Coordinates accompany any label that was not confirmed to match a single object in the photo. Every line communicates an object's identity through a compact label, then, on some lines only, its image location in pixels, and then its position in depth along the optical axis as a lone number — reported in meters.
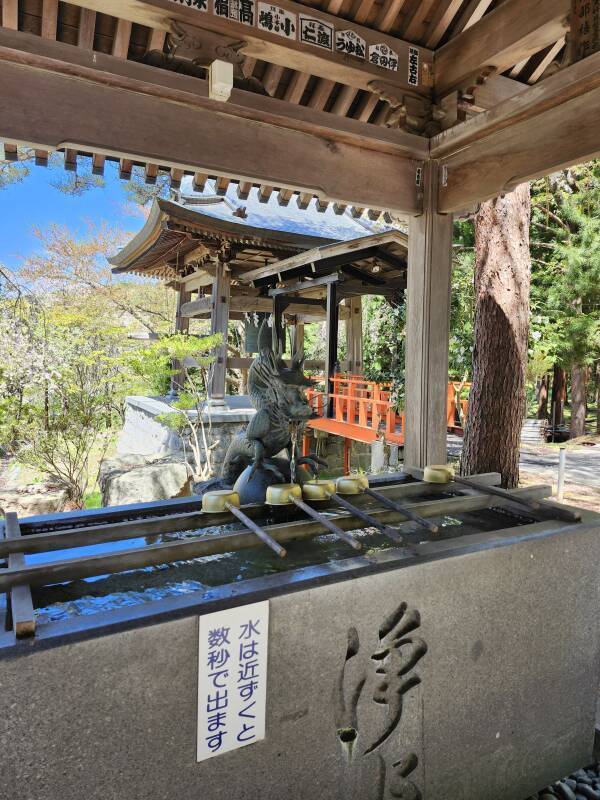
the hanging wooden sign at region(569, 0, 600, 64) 2.61
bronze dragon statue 2.55
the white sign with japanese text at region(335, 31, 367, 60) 3.21
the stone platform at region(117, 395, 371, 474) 10.02
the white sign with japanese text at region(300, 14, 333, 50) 3.10
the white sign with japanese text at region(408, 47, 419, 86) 3.49
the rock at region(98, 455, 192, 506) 8.15
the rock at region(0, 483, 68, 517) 8.72
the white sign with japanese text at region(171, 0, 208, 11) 2.80
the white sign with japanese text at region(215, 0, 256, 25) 2.89
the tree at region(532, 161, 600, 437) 10.87
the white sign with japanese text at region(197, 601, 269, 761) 1.55
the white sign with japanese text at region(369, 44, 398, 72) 3.34
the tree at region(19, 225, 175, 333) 17.64
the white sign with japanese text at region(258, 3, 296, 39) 2.99
